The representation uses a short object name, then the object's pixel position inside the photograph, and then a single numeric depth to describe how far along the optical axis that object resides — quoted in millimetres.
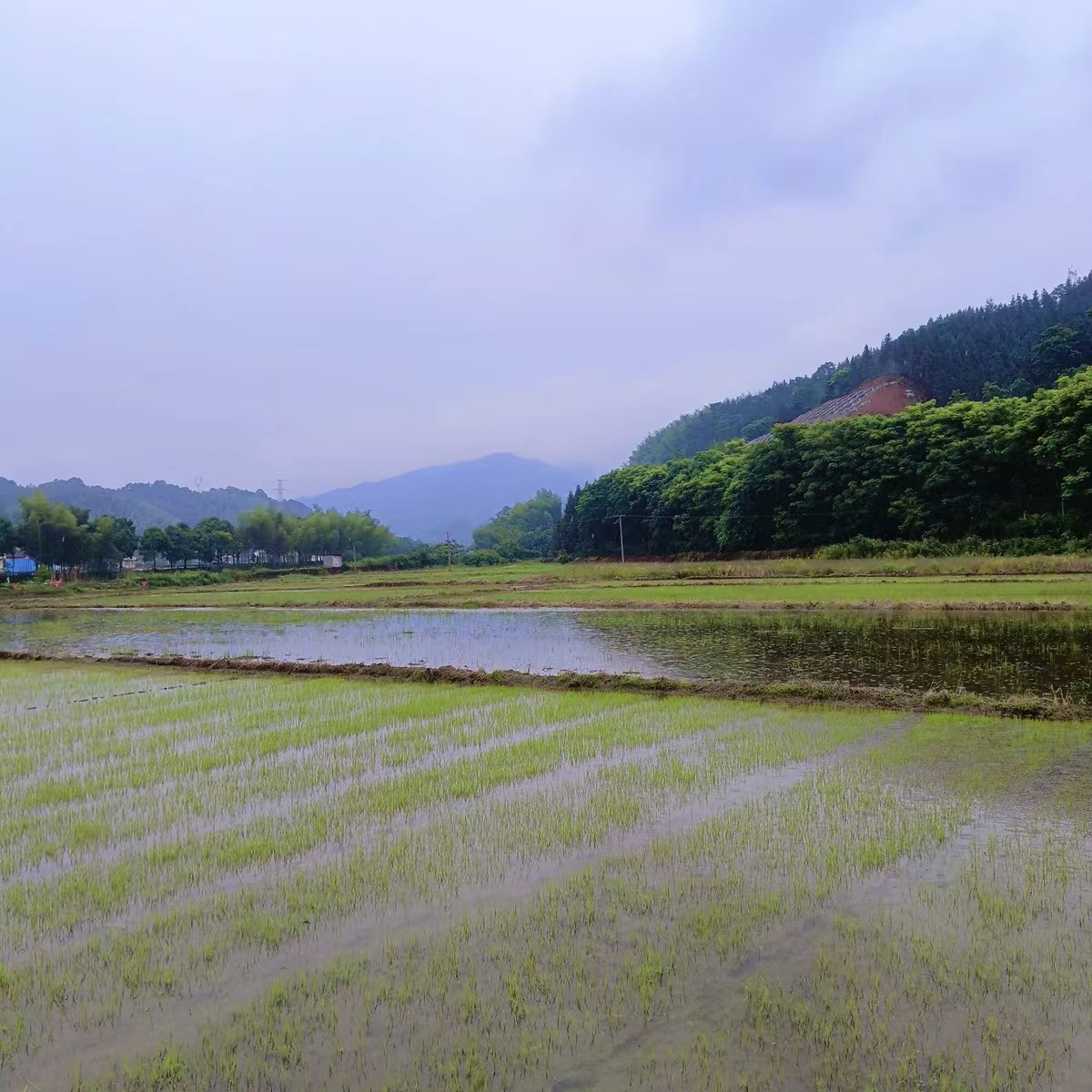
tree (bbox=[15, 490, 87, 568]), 69062
